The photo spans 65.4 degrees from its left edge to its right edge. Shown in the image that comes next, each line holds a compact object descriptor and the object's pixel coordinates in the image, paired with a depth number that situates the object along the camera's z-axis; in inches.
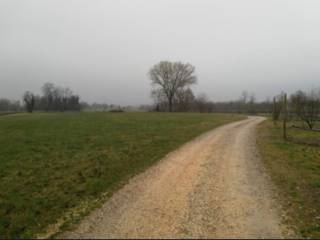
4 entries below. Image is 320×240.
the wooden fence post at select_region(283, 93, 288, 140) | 620.8
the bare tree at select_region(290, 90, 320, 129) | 738.8
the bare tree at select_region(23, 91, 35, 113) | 3341.5
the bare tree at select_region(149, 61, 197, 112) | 2854.3
